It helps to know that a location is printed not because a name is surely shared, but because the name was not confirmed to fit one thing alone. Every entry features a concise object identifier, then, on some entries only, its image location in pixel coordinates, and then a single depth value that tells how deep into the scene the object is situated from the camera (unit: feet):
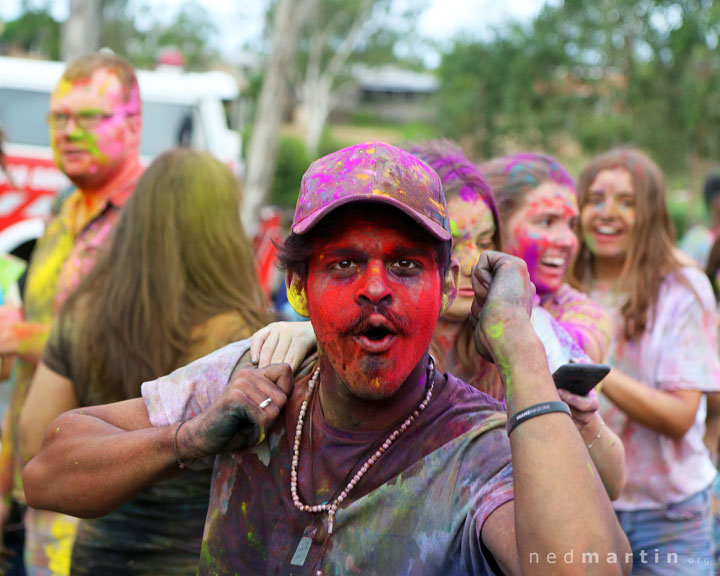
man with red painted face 5.31
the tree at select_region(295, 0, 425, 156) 119.14
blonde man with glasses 9.95
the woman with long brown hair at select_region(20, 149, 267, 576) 8.70
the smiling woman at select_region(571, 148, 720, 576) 10.80
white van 29.91
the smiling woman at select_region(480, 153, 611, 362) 9.55
